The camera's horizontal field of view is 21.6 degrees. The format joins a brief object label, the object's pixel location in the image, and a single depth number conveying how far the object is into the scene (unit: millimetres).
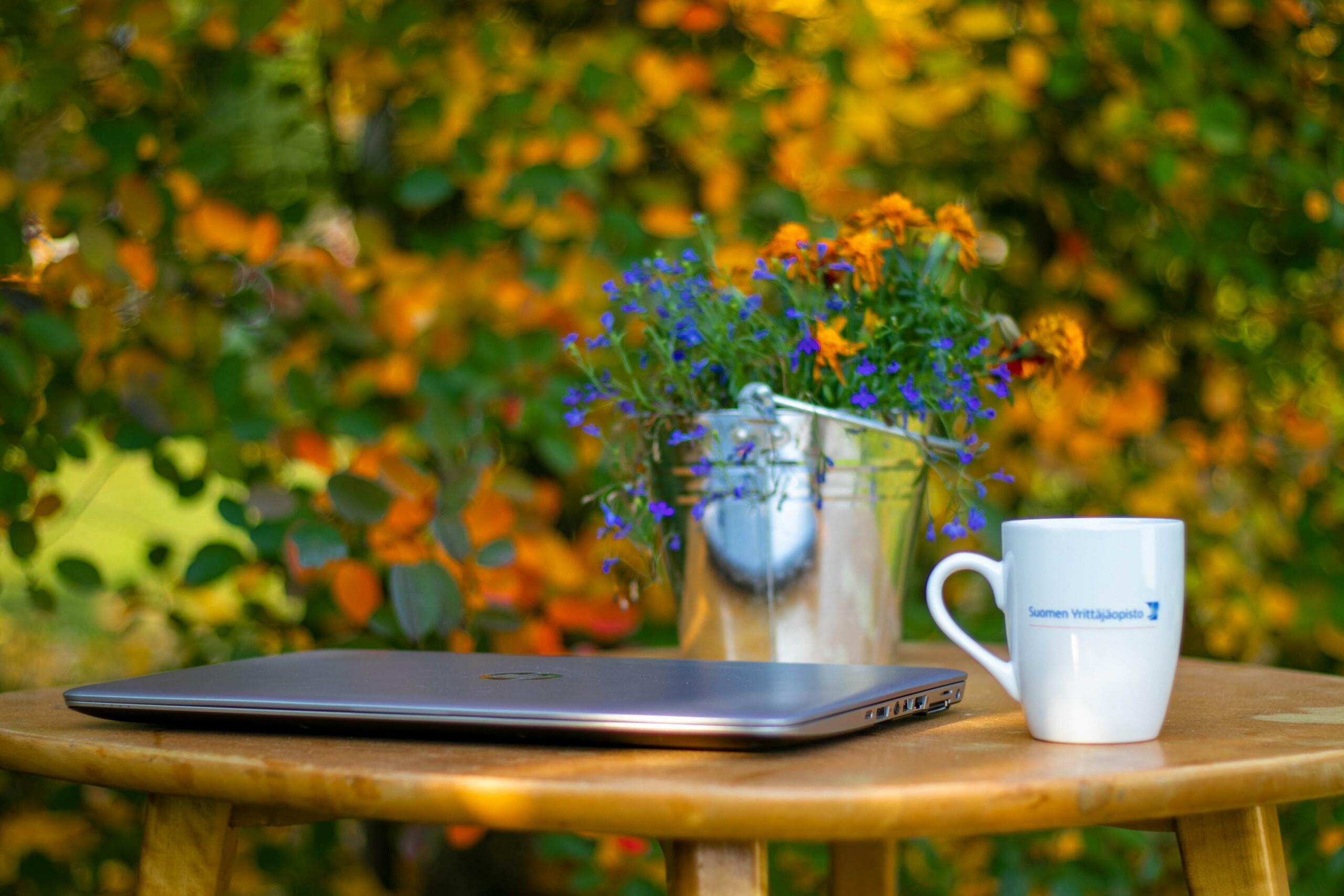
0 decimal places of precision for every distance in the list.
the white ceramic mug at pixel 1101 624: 1551
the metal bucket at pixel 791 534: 1769
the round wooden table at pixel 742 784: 1437
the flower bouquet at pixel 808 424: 1771
